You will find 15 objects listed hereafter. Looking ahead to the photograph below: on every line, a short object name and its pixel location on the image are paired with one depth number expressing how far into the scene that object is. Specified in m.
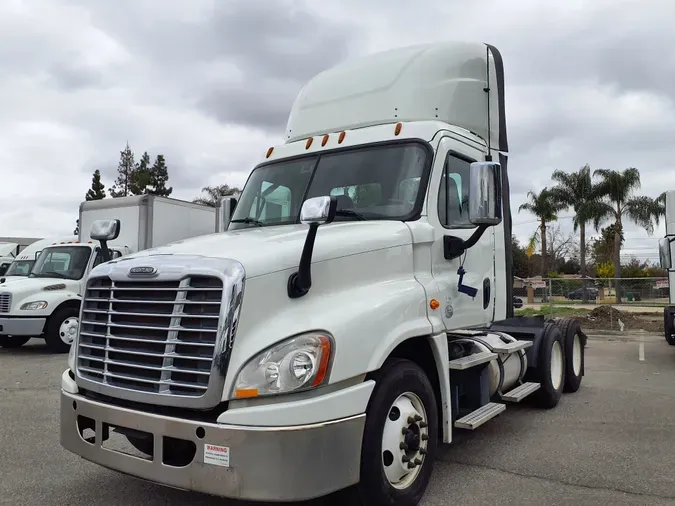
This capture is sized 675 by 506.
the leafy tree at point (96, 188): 65.31
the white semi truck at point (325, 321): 3.24
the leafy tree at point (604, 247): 46.78
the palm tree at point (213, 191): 49.73
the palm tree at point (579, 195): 37.16
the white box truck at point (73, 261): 11.76
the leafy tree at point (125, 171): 66.81
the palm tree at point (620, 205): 35.81
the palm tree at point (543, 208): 39.88
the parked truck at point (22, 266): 13.19
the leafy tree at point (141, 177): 59.43
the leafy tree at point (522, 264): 60.19
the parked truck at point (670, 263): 10.87
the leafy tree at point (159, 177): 60.37
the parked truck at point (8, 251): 25.39
